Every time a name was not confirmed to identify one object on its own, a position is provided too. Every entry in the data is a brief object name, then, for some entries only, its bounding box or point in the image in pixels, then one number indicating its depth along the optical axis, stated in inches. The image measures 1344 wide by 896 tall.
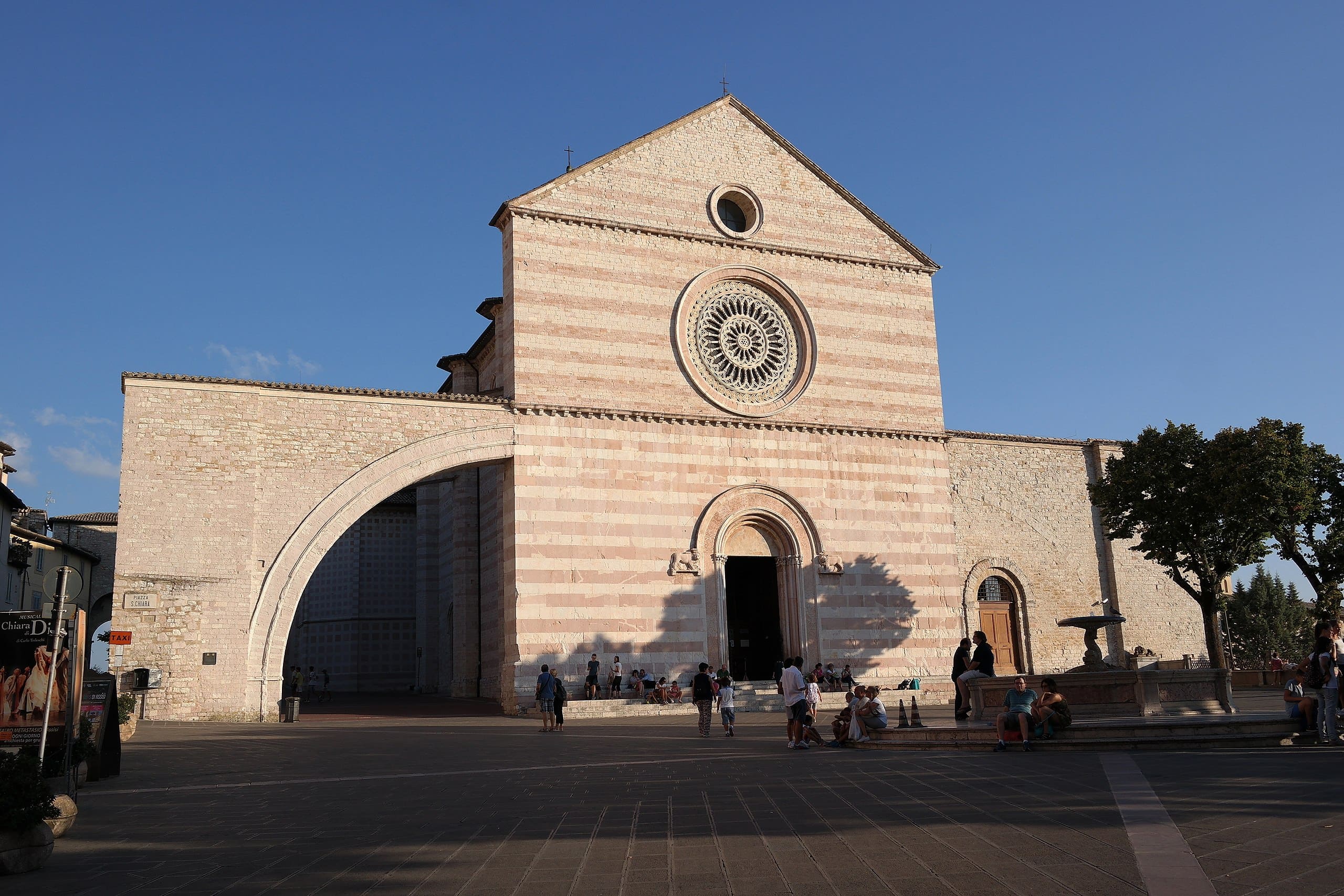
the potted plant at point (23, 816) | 255.0
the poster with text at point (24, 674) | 362.9
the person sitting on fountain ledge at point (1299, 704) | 464.8
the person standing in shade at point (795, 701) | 566.3
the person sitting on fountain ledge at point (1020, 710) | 482.0
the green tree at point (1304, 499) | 890.1
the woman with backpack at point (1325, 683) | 451.5
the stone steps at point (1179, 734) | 459.2
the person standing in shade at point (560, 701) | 749.9
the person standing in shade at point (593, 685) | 860.6
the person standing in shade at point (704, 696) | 657.6
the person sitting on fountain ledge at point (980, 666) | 638.5
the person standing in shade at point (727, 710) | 657.6
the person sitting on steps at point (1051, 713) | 486.3
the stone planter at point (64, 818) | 305.7
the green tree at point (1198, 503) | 905.5
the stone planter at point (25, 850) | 254.5
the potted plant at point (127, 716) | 636.1
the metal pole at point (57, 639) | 351.3
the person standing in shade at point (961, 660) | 703.1
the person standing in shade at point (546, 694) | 736.3
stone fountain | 767.7
